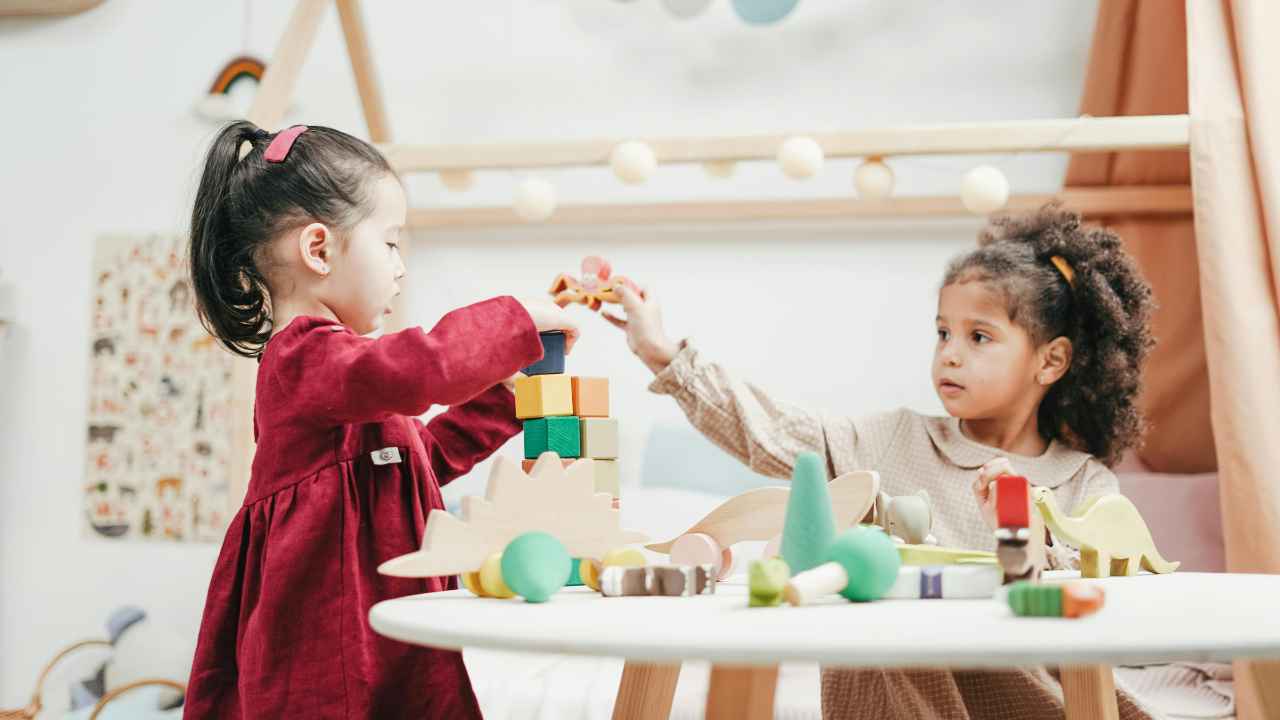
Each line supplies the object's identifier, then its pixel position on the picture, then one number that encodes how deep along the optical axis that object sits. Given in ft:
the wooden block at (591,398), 3.04
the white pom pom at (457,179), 5.79
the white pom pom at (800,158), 5.00
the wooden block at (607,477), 2.99
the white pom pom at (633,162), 5.17
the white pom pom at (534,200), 5.73
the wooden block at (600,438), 3.00
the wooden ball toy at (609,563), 2.49
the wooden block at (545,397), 3.00
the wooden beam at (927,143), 4.98
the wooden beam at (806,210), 5.93
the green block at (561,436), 2.99
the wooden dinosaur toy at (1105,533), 2.69
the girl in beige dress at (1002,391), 4.42
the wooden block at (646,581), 2.36
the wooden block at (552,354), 3.10
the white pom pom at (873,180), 5.33
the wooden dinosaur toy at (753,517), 2.65
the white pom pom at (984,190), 5.27
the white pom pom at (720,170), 5.45
